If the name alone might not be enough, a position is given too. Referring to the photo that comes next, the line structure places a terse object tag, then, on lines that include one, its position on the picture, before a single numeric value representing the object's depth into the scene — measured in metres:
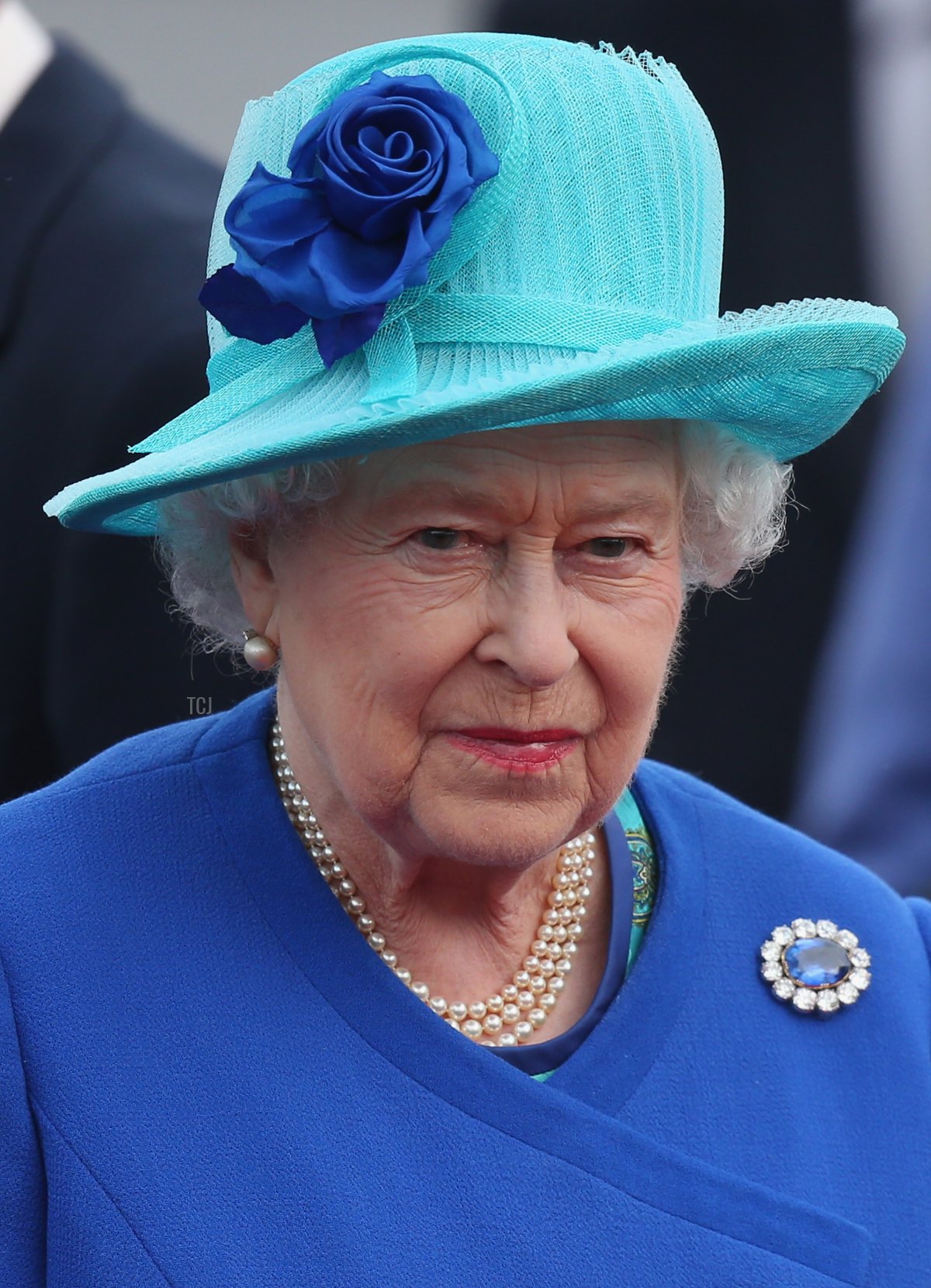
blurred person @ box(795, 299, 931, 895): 6.43
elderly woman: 3.89
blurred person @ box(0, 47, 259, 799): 6.17
